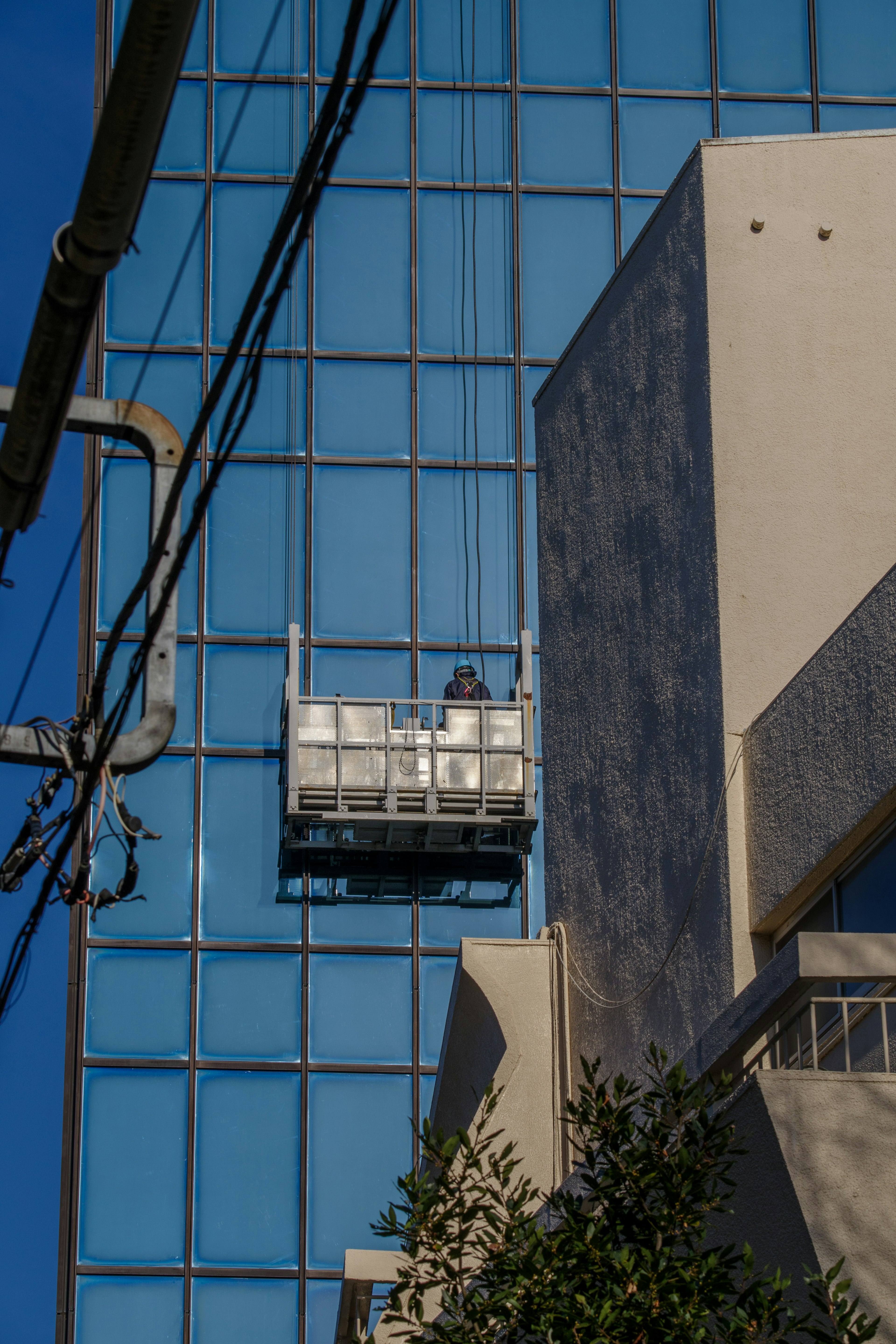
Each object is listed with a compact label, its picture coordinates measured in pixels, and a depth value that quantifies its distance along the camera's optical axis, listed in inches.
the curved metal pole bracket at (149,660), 520.1
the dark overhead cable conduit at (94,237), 342.6
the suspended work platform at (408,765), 2257.6
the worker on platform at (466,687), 2309.3
